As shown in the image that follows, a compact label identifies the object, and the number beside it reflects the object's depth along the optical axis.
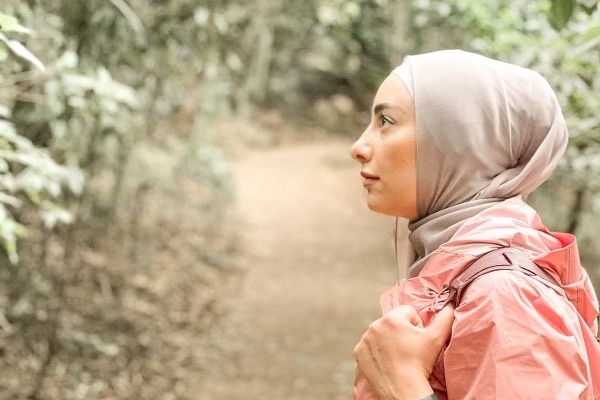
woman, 1.30
